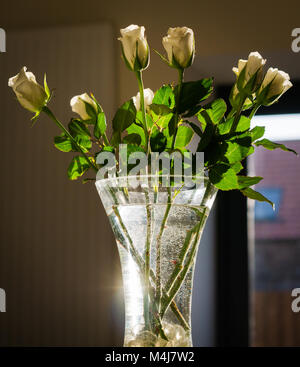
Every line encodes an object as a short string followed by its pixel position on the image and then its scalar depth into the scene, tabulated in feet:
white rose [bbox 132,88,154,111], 2.25
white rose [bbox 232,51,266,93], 1.94
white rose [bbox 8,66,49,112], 1.94
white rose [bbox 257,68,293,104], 1.99
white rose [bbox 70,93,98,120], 2.12
